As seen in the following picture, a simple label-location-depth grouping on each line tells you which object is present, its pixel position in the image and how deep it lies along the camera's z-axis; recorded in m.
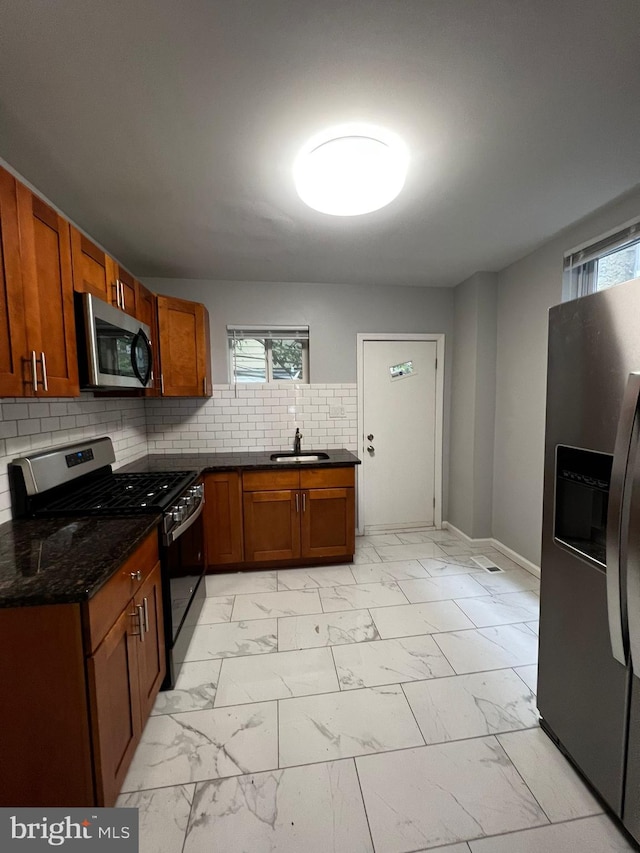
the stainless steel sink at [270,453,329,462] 3.15
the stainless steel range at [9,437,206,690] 1.58
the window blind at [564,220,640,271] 1.90
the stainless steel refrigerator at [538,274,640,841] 0.96
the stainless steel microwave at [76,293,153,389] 1.57
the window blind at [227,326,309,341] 3.21
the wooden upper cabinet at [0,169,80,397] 1.17
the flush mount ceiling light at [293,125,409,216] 1.40
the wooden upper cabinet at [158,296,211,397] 2.67
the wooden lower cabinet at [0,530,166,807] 0.96
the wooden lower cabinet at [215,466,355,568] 2.72
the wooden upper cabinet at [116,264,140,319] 2.02
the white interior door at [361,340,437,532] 3.42
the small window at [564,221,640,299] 1.96
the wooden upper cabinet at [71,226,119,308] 1.57
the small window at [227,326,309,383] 3.24
